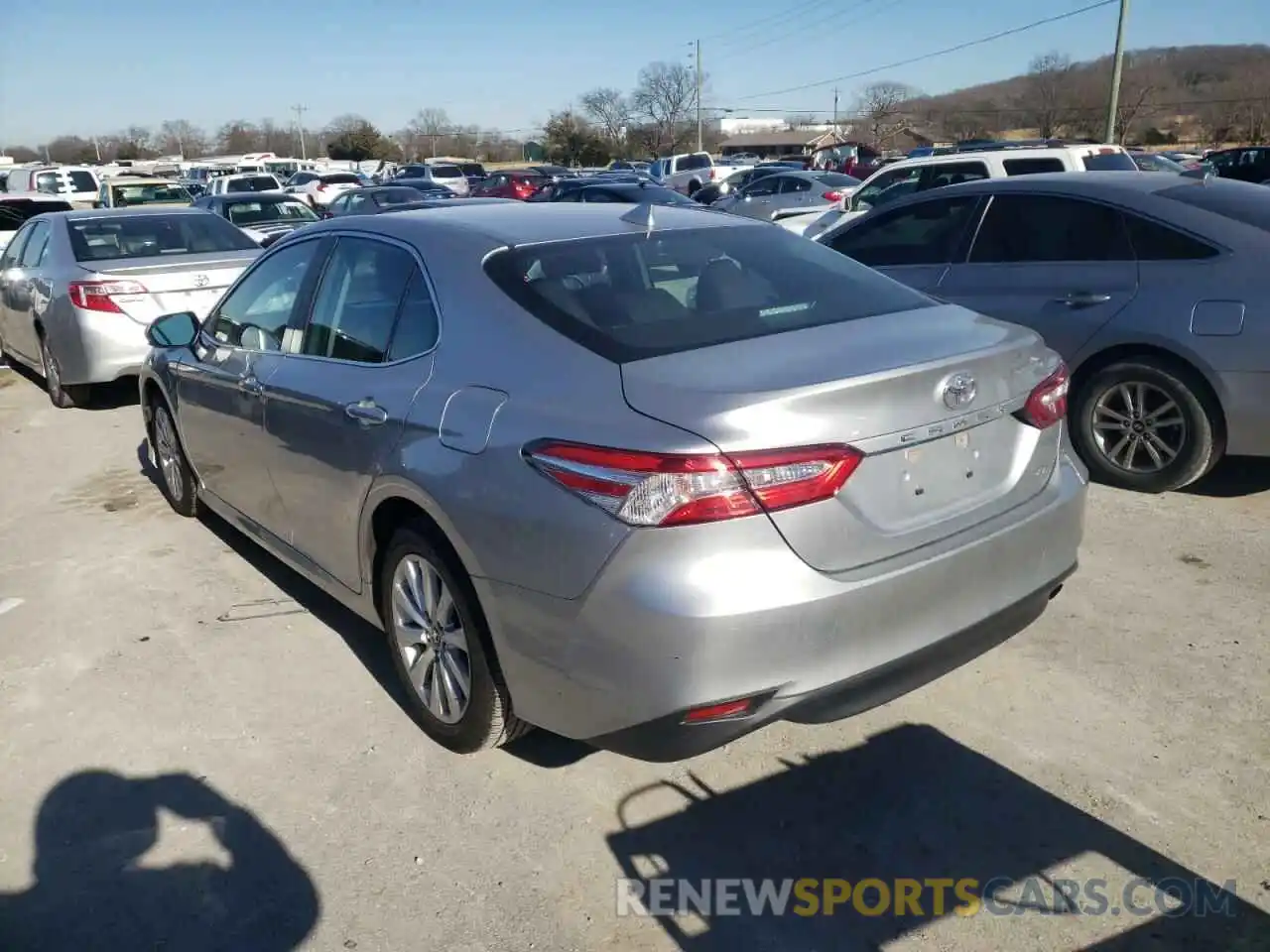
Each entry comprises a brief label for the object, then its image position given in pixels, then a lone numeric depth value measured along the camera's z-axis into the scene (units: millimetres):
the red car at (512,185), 29672
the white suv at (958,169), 12070
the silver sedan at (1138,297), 4914
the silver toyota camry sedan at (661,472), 2445
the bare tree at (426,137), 100125
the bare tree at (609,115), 79875
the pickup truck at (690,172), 32938
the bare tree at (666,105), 78938
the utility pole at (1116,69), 25953
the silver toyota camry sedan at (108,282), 7918
